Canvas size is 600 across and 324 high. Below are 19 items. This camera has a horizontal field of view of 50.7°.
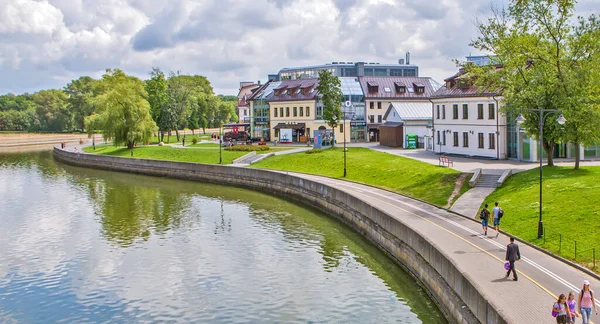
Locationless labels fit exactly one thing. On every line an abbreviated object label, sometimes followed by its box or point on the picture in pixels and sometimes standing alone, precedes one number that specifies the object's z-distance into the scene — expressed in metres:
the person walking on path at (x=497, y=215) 32.91
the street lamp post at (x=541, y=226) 31.12
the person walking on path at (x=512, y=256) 24.50
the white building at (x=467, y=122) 61.91
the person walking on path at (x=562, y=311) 19.19
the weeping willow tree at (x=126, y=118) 100.25
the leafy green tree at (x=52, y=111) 181.62
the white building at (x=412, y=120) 80.64
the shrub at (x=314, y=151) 76.88
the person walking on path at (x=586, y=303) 19.64
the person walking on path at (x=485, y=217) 32.53
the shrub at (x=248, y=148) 84.38
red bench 57.68
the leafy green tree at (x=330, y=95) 79.38
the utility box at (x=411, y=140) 80.75
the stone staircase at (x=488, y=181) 46.16
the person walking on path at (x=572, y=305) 19.47
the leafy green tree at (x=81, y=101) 173.25
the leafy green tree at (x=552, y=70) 43.84
